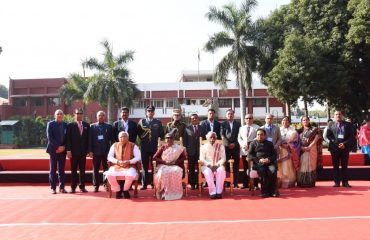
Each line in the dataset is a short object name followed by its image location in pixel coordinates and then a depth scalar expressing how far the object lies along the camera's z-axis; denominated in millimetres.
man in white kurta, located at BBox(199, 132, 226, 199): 7168
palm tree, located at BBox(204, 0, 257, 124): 23672
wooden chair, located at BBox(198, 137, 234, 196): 7338
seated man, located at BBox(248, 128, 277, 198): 7223
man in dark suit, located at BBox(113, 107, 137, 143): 8062
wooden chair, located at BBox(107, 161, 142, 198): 7191
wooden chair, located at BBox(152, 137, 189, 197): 7407
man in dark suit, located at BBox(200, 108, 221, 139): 8232
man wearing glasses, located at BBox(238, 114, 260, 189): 7984
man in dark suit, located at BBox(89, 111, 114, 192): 7906
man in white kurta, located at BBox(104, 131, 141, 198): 7203
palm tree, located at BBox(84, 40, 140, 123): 27406
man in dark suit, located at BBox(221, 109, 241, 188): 8109
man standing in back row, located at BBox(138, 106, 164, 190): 8117
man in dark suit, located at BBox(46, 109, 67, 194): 7812
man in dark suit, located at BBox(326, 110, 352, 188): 8133
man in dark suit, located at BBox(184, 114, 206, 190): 8062
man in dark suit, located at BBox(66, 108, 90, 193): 7891
